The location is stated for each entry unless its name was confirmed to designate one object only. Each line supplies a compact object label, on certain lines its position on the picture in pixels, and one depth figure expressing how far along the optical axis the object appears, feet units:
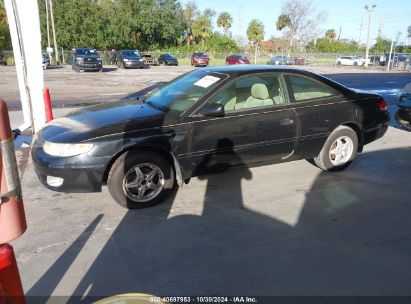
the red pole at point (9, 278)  5.69
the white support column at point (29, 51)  22.71
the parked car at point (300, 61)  152.17
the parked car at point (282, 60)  138.73
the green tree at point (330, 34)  294.25
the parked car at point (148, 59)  122.64
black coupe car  12.87
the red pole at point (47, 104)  22.69
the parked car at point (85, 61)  91.40
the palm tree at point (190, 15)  221.87
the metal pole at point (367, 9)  151.25
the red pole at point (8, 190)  5.43
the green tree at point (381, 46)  221.99
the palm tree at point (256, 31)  231.28
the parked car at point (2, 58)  118.79
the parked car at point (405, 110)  22.41
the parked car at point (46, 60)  107.24
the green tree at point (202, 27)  217.97
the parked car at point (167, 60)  132.77
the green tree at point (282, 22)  197.12
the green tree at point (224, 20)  248.93
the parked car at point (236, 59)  124.14
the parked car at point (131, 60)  108.27
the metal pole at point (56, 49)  129.61
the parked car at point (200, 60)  128.47
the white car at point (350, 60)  153.58
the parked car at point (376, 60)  147.99
